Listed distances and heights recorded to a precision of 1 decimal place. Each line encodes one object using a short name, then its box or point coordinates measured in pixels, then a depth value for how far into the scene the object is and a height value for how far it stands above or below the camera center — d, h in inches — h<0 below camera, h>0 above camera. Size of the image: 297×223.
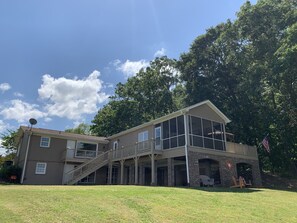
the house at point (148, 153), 784.3 +134.4
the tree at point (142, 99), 1594.2 +565.6
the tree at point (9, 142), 1560.0 +291.8
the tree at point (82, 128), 2406.3 +611.2
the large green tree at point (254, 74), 993.5 +485.9
